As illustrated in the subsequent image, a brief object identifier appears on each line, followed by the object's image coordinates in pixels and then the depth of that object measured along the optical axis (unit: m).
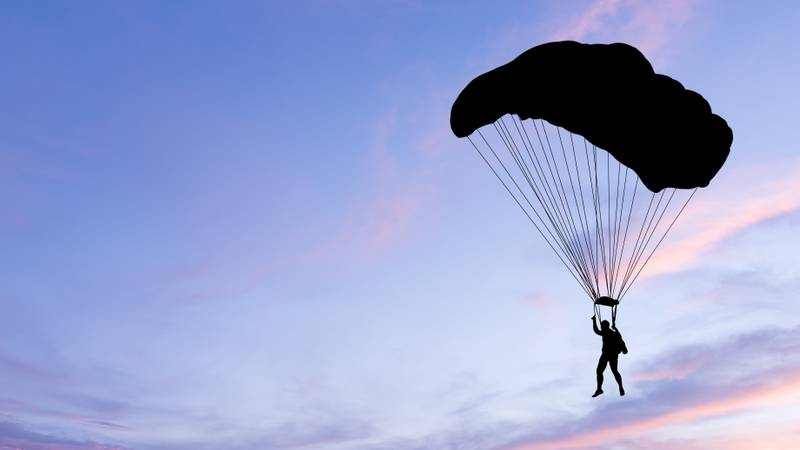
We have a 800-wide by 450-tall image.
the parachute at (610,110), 20.78
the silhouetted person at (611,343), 21.00
